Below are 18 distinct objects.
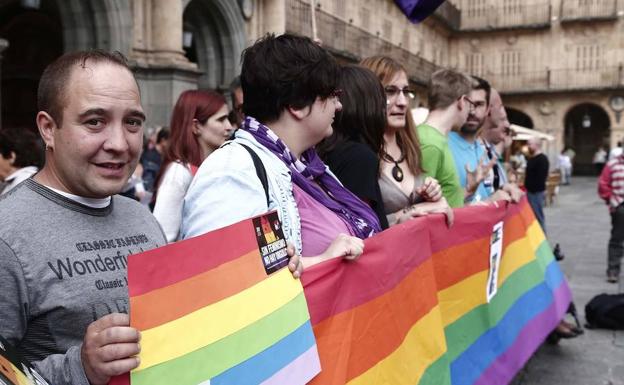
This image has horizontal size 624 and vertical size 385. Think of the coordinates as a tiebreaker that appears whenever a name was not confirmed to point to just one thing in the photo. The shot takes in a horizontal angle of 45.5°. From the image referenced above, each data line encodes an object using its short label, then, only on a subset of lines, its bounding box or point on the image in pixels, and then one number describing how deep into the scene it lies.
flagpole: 5.81
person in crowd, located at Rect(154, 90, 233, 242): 4.20
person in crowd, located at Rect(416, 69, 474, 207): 4.28
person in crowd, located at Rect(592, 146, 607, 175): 39.44
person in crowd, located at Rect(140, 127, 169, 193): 9.04
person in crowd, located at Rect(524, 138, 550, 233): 10.53
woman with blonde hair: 3.84
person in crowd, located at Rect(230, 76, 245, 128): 5.02
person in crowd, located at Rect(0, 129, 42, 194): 5.17
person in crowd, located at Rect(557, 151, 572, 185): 35.44
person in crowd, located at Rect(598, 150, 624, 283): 8.91
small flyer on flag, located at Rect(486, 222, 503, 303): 4.34
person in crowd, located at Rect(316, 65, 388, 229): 3.27
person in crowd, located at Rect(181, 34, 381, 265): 2.32
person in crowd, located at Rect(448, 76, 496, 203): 5.01
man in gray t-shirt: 1.64
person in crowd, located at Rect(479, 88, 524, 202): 5.15
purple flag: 5.78
